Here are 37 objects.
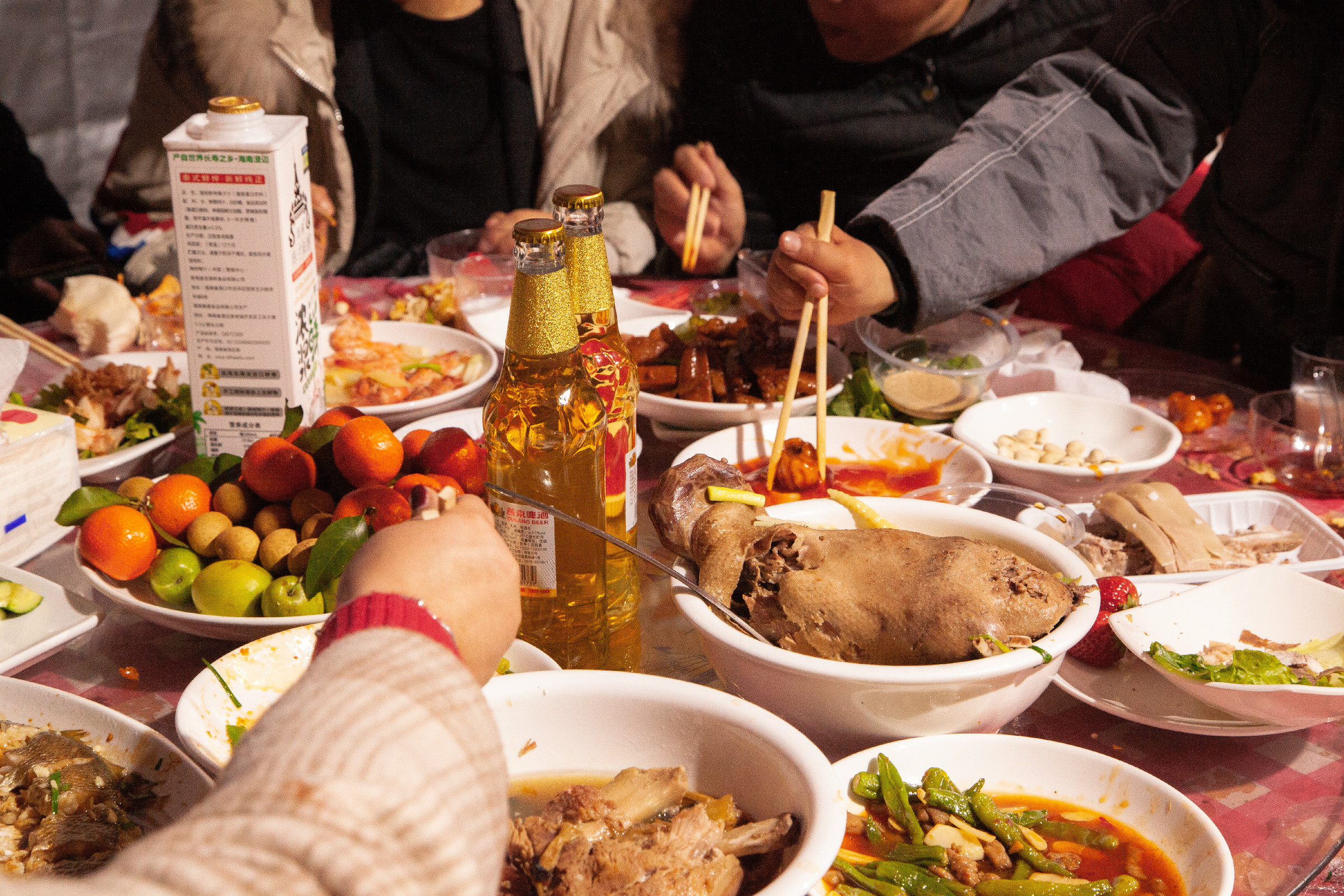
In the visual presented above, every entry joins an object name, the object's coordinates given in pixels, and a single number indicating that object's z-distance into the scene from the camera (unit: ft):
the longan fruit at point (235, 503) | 4.69
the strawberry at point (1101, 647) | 4.25
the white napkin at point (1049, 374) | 7.14
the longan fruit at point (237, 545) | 4.44
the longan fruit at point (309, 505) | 4.59
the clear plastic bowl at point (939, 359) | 6.72
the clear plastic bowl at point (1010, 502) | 5.03
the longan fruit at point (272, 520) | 4.59
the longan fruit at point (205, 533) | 4.53
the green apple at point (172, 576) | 4.41
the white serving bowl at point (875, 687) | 3.54
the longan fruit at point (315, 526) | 4.48
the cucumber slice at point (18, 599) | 4.48
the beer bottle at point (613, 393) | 4.33
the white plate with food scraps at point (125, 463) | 5.67
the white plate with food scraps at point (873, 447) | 5.94
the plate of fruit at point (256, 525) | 4.20
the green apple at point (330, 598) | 4.21
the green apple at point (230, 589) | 4.22
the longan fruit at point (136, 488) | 4.73
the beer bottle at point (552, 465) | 3.81
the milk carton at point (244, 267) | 4.92
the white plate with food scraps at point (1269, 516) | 5.30
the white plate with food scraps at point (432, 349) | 6.45
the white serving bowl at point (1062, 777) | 3.36
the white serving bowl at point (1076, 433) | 5.86
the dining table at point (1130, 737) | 3.52
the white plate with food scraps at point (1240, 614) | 4.30
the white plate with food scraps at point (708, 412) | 6.23
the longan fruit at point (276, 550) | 4.41
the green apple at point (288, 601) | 4.17
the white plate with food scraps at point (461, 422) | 6.15
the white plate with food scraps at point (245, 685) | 3.43
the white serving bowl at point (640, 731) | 3.33
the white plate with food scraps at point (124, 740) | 3.32
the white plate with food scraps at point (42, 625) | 4.18
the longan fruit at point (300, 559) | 4.35
